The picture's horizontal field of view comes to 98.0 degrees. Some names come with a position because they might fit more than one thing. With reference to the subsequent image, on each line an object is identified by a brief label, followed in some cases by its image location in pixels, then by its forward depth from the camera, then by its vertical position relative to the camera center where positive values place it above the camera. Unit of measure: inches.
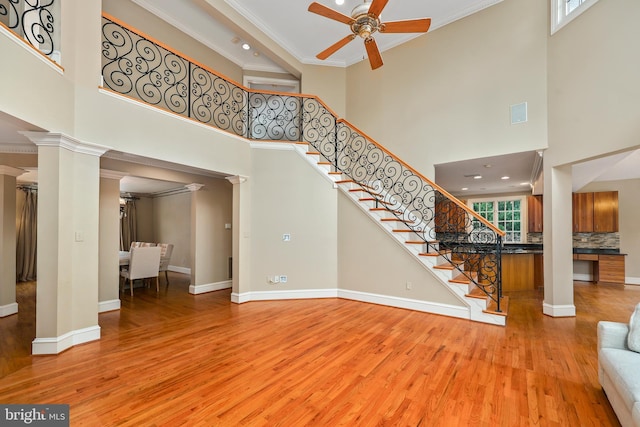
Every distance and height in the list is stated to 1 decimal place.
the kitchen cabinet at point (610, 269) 288.1 -52.6
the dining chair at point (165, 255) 280.1 -37.6
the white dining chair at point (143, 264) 227.5 -38.3
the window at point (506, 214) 338.8 +6.1
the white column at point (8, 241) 171.9 -13.6
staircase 164.1 -15.6
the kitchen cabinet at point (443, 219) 261.6 -0.3
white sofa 66.5 -41.1
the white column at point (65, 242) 120.7 -10.5
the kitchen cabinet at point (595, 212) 296.0 +7.2
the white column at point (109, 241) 188.2 -15.5
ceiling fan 123.3 +91.1
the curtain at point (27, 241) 286.0 -23.4
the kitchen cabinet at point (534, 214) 308.3 +5.3
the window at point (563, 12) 162.2 +125.2
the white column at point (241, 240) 206.1 -15.8
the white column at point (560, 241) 177.8 -14.4
